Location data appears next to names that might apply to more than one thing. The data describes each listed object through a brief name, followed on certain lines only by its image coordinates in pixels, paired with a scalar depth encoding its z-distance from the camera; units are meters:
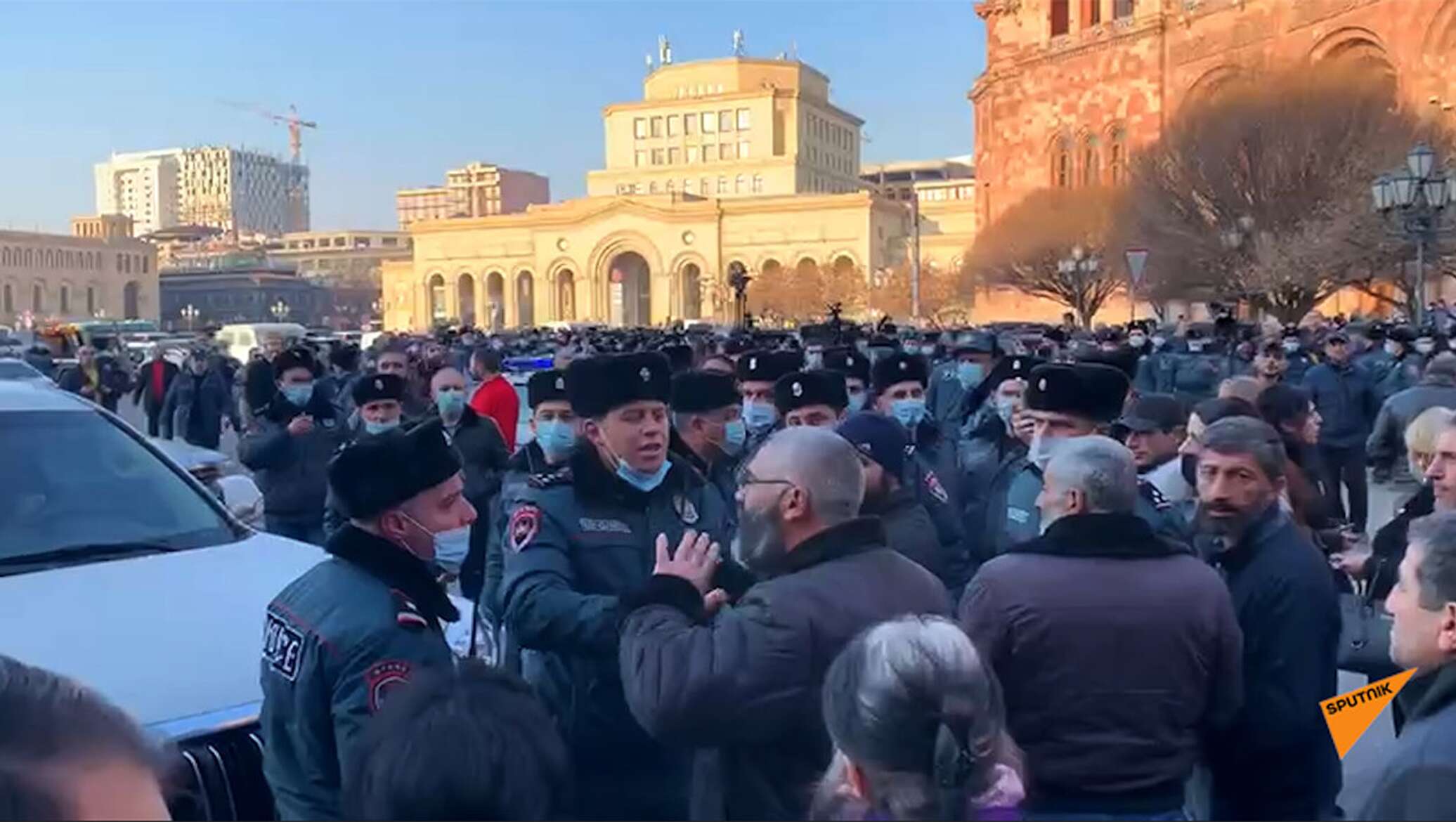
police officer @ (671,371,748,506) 5.71
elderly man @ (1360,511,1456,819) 2.15
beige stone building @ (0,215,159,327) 111.75
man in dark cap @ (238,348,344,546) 7.25
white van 36.03
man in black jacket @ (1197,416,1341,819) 3.50
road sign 18.19
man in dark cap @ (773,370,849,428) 6.01
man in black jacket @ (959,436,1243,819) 2.91
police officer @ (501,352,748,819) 3.41
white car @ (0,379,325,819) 3.25
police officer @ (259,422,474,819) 2.68
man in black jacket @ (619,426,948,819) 2.70
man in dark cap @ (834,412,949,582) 4.42
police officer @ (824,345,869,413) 8.33
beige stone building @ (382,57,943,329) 83.75
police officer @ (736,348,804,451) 7.15
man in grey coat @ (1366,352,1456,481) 8.09
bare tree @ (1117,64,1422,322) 27.78
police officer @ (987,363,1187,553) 4.81
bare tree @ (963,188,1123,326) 41.72
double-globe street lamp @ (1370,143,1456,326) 14.62
